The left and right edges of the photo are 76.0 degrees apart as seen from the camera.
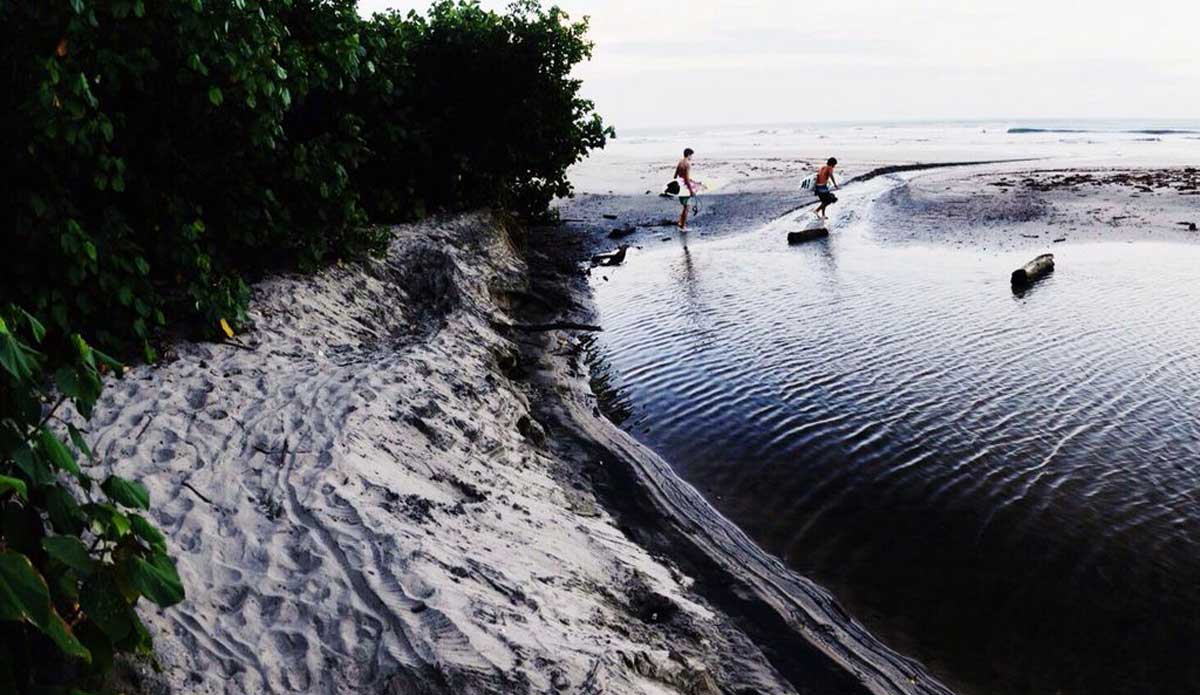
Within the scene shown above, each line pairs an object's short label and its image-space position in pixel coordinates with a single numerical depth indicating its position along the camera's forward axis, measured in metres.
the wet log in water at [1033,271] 16.14
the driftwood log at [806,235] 22.64
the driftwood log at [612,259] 20.61
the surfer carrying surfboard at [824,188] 25.91
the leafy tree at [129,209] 2.79
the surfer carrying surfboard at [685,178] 23.42
